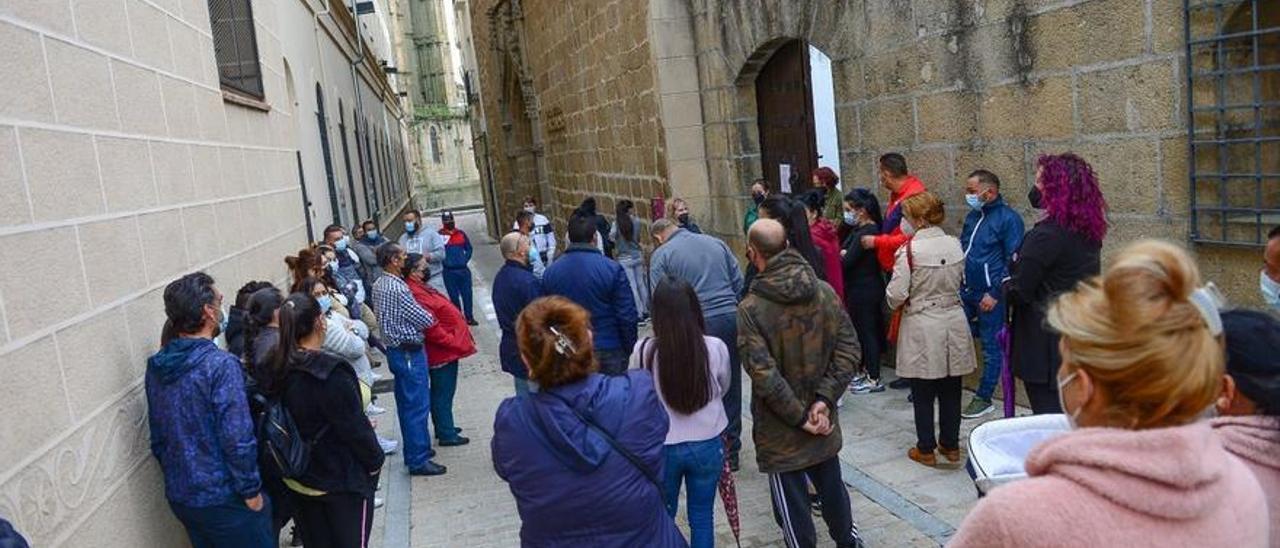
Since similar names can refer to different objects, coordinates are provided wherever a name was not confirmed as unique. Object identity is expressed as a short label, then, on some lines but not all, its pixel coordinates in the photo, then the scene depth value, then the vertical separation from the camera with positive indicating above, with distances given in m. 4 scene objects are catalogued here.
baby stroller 2.28 -0.82
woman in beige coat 5.08 -1.05
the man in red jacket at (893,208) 6.07 -0.50
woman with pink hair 4.13 -0.59
